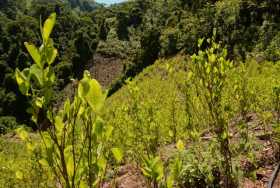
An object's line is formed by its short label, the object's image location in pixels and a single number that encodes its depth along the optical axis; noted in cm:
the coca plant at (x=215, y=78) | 356
